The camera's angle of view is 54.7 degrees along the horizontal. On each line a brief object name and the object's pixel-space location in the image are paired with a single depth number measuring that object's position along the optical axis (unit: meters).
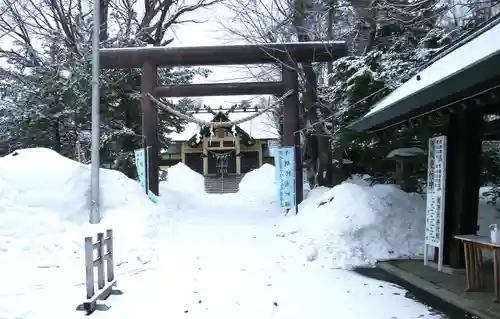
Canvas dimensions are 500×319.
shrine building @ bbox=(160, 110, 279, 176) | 43.31
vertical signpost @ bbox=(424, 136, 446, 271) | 8.21
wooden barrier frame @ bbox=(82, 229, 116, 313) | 5.95
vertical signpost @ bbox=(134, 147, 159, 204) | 14.84
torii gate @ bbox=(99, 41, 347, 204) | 15.06
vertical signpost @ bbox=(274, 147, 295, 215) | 15.22
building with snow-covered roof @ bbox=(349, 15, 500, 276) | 6.68
